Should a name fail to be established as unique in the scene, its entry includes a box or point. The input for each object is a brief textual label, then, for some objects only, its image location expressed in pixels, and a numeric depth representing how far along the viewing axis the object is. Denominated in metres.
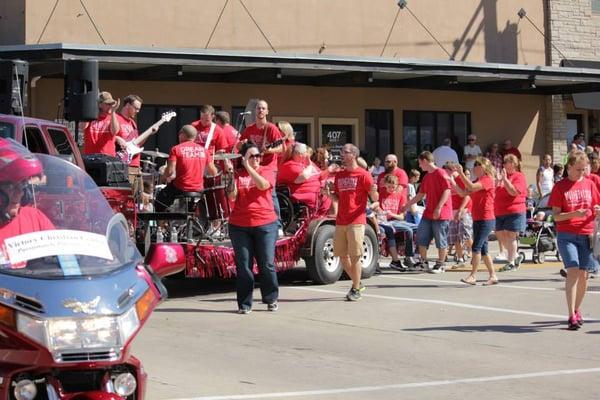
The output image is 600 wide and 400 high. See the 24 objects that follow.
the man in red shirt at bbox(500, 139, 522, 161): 28.29
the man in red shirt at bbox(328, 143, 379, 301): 13.27
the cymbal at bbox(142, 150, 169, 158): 14.71
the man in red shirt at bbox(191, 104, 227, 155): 15.77
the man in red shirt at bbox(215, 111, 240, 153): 16.08
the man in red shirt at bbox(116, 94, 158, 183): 15.07
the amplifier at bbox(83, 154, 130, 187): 12.46
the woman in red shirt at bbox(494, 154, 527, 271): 16.64
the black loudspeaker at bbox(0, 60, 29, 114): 14.05
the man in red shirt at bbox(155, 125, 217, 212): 13.89
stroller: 18.47
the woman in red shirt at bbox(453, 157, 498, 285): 14.95
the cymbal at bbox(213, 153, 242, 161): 14.20
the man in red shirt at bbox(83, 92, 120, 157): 14.60
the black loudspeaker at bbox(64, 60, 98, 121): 13.54
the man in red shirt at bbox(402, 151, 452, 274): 16.77
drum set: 13.84
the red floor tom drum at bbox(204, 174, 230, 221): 14.01
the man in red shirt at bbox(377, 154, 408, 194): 18.53
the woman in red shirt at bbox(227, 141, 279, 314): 12.36
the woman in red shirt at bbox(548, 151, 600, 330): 11.11
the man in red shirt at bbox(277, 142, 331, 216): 15.05
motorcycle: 5.12
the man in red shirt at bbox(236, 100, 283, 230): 14.27
